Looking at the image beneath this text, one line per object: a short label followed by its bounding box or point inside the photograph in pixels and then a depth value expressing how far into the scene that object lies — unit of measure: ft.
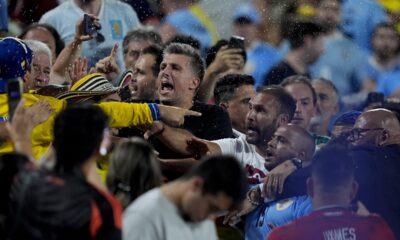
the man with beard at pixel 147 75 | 58.18
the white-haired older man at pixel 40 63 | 52.42
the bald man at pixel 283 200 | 48.98
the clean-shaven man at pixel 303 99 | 63.62
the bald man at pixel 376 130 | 55.77
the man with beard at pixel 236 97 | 58.13
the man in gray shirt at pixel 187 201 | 34.55
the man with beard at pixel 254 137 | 50.62
